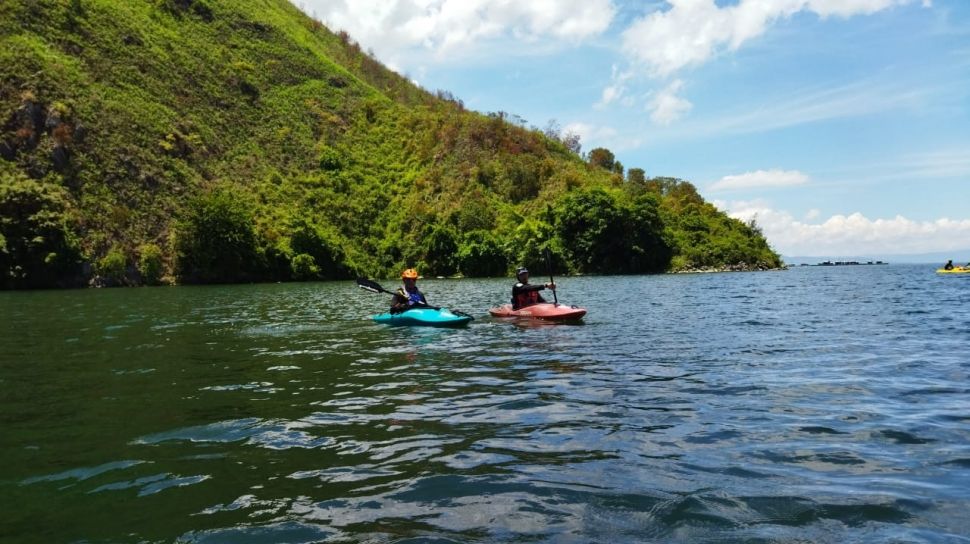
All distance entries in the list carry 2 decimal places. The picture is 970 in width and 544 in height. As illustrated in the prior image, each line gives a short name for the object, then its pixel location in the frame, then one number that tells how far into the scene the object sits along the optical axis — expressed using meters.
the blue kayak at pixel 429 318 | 18.58
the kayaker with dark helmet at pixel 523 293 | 20.84
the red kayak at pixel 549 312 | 19.33
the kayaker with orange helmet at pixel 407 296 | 19.28
